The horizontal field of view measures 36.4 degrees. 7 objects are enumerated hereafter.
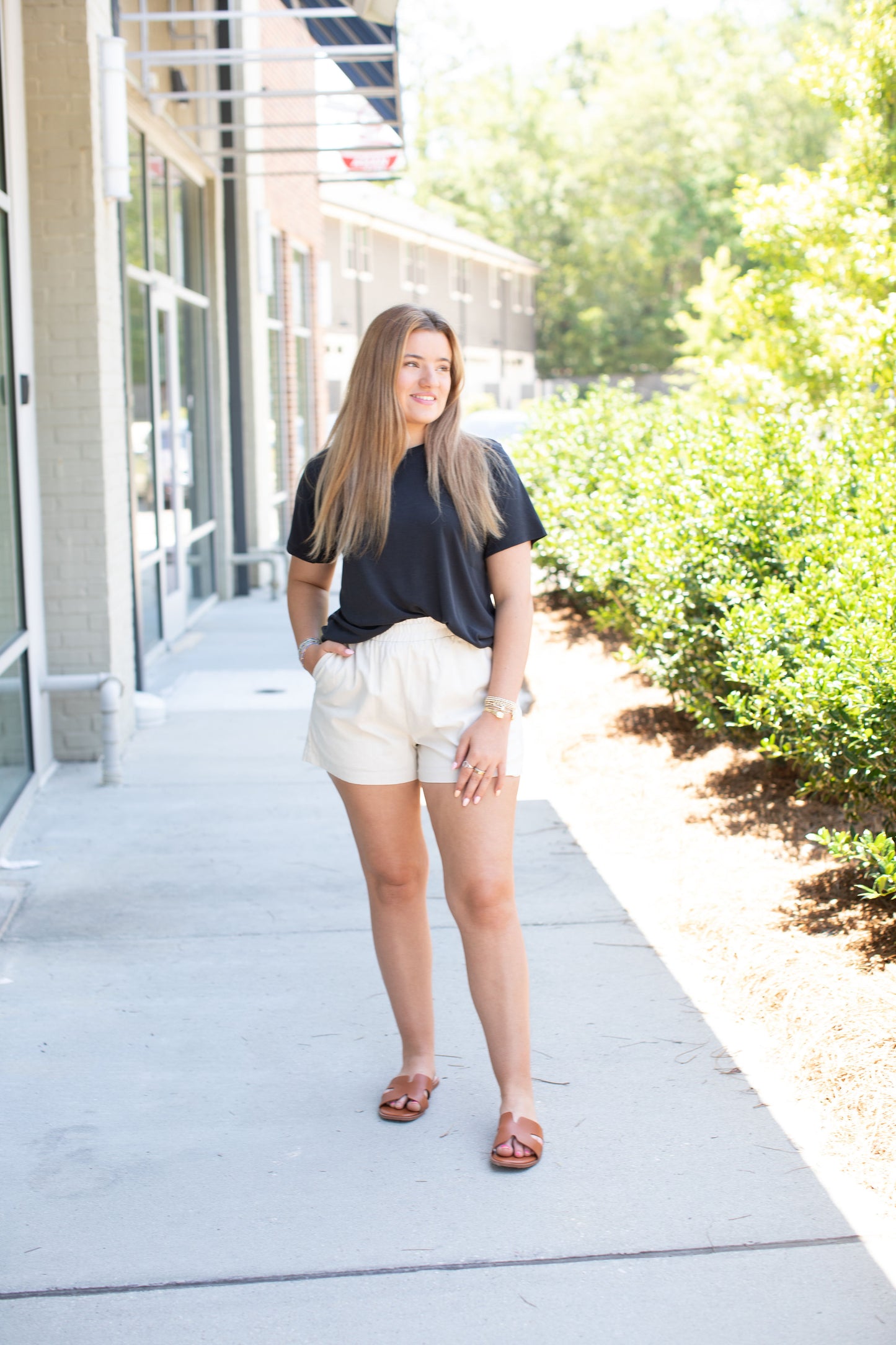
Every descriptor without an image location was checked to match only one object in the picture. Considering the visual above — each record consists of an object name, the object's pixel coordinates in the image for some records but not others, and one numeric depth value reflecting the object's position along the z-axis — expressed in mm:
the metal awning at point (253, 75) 7570
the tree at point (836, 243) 8328
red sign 12859
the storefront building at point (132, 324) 6094
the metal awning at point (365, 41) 8266
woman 2982
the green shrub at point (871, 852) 3600
